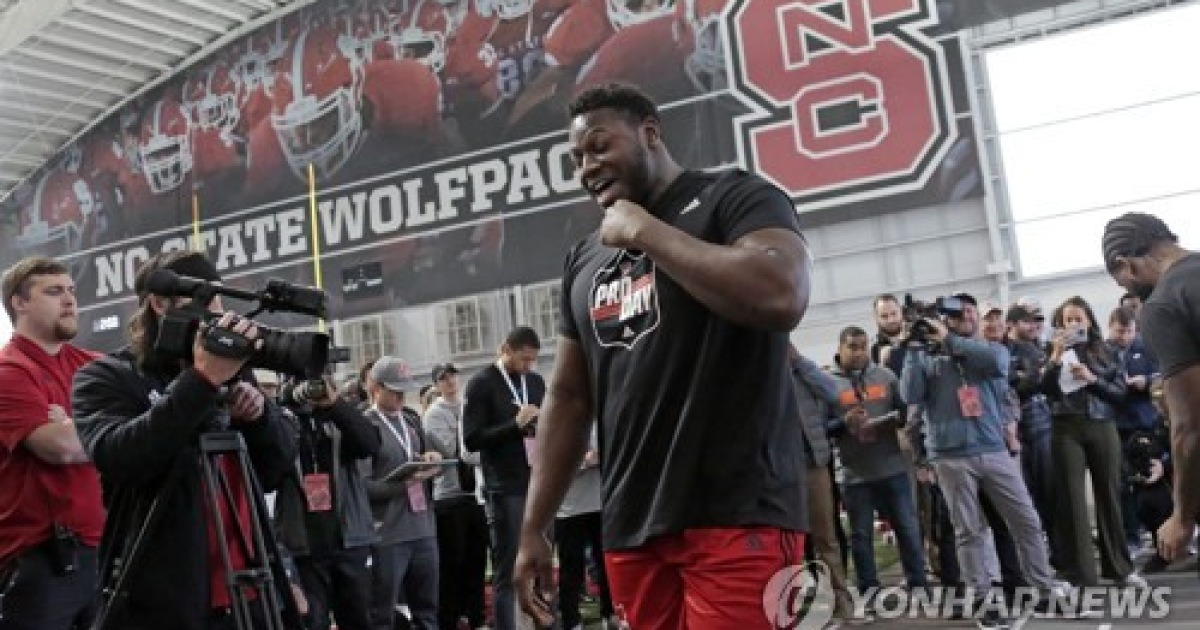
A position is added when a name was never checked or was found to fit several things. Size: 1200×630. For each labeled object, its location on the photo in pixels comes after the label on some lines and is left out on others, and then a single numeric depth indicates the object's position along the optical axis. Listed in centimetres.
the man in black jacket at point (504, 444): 460
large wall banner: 1008
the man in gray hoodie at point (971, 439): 440
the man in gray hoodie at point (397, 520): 458
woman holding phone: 512
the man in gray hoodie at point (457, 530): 546
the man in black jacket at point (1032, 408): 533
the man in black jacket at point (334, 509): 420
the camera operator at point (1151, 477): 548
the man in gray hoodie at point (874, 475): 505
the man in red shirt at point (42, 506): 262
